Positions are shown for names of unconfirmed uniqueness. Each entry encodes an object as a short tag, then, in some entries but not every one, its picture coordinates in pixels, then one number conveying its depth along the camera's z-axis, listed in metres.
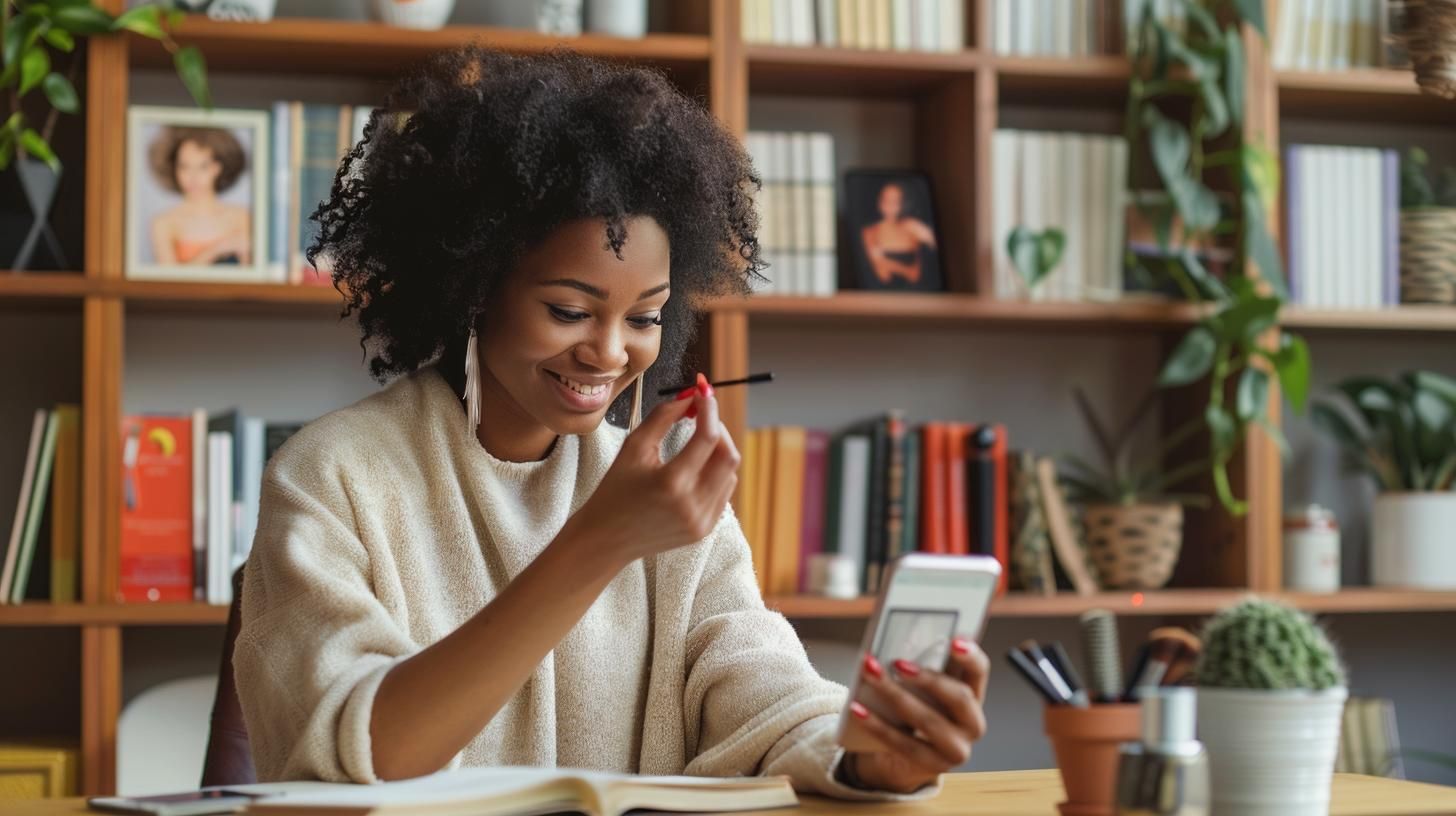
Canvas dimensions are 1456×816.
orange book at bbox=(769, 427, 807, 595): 2.75
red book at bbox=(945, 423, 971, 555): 2.79
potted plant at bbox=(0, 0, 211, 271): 2.47
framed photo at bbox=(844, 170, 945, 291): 2.84
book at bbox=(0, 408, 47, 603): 2.55
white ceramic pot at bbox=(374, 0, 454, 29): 2.63
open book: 1.05
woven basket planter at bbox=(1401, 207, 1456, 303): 2.96
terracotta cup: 1.05
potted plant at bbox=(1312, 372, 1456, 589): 2.91
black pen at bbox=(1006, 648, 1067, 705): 1.06
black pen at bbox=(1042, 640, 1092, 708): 1.07
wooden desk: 1.17
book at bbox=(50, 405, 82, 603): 2.55
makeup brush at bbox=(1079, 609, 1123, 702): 1.00
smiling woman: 1.34
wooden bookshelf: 2.52
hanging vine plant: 2.78
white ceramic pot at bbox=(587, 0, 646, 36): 2.70
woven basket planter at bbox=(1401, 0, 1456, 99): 2.82
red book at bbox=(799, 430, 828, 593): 2.78
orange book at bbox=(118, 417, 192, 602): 2.56
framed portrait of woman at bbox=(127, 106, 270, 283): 2.58
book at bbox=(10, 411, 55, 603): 2.54
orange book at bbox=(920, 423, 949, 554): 2.78
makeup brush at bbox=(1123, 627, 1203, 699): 1.05
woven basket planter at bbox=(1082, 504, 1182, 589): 2.81
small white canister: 2.87
